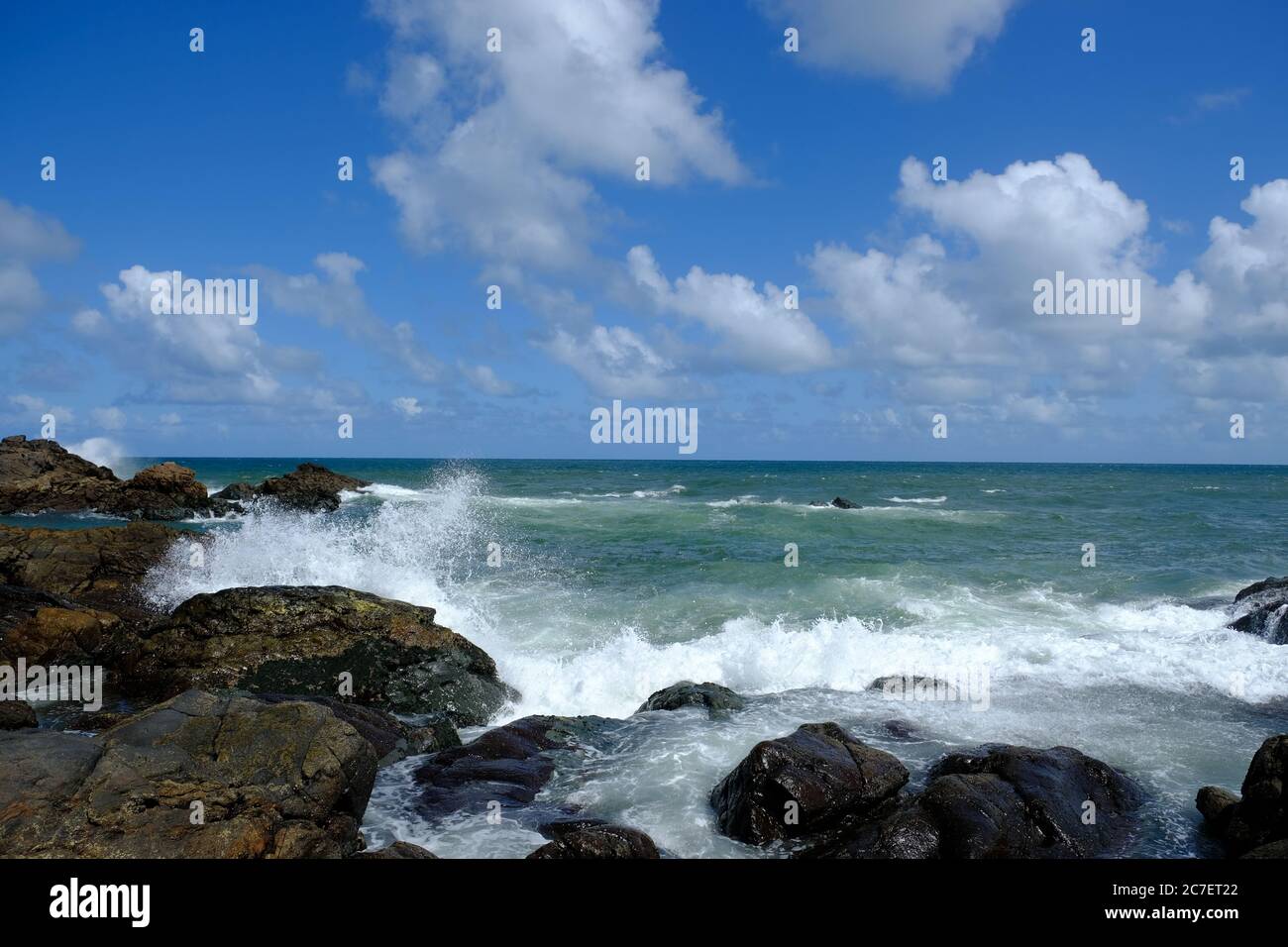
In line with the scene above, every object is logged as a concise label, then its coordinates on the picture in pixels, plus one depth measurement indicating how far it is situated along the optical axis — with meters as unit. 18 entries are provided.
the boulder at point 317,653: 11.26
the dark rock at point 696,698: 11.72
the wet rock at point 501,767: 8.05
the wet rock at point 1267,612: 15.26
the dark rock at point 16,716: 8.30
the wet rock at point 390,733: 9.30
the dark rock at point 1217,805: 7.54
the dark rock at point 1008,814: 6.62
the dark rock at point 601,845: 6.24
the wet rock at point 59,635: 11.65
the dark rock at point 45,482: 39.22
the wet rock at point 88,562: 16.61
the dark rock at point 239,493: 46.34
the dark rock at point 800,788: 7.39
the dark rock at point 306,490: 47.59
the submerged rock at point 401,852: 5.88
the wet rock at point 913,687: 12.26
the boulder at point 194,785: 5.54
